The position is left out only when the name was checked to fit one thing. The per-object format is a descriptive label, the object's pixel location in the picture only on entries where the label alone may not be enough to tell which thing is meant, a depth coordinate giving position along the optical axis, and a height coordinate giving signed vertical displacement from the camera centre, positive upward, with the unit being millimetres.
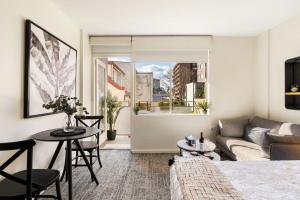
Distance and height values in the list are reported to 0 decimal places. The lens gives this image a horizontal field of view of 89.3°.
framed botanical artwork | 1689 +420
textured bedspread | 954 -583
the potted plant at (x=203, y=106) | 3282 -128
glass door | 3529 +354
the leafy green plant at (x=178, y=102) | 3413 -42
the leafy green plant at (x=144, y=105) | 3419 -109
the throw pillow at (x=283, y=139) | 1701 -447
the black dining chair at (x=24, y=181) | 1144 -716
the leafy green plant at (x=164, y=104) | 3413 -87
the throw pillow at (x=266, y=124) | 2436 -411
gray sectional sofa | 1709 -580
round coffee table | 2235 -739
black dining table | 1661 -423
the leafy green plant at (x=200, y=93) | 3399 +159
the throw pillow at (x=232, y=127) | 2980 -535
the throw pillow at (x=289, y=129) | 2131 -426
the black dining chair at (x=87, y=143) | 2318 -703
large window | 3393 +317
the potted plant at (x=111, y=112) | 4077 -325
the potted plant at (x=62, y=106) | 1858 -72
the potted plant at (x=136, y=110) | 3310 -214
